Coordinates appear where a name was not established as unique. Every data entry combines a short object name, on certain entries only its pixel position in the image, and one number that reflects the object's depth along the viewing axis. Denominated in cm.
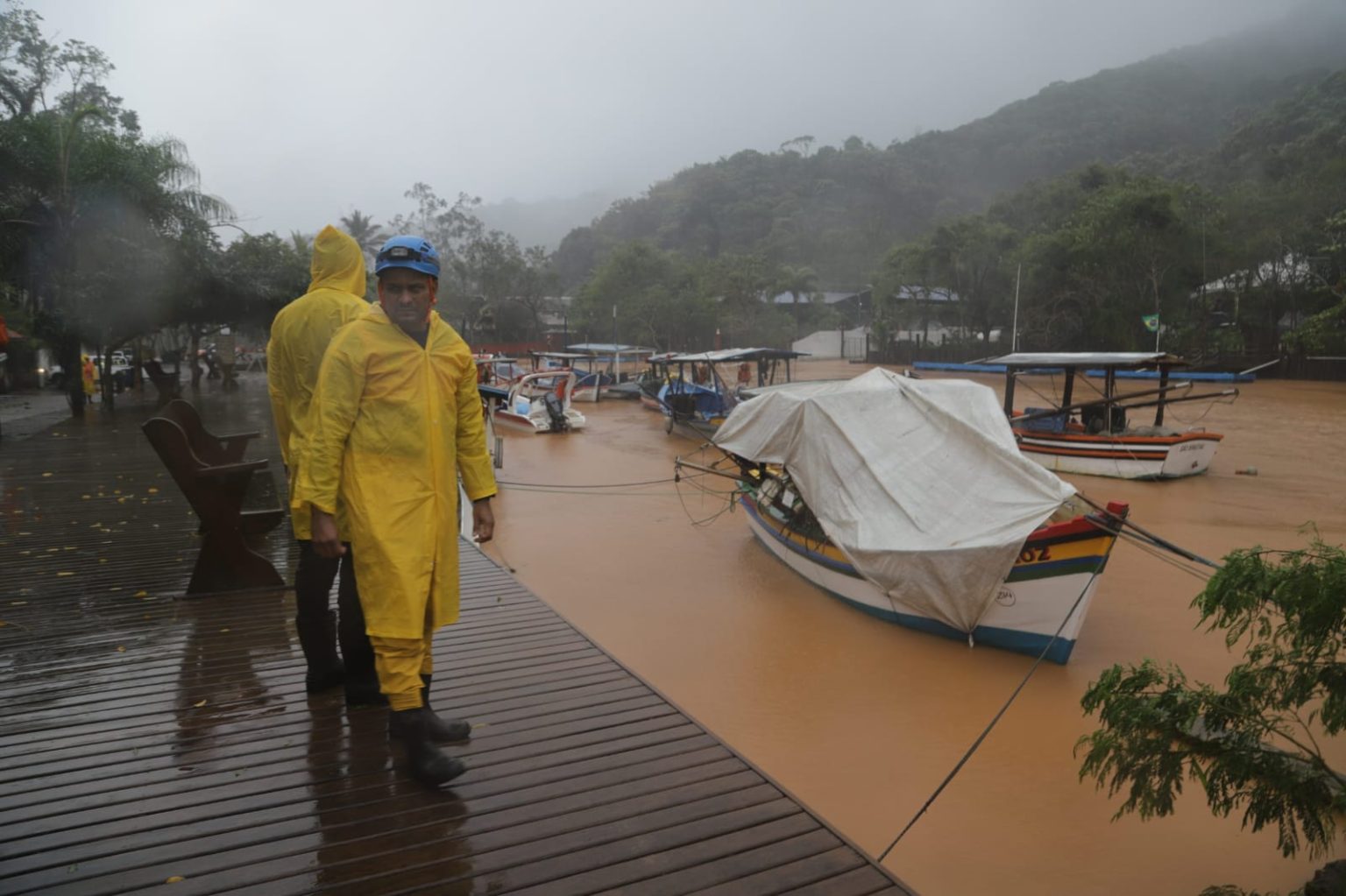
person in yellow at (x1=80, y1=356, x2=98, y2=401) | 2148
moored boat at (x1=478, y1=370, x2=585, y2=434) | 2344
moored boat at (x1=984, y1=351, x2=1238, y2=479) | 1523
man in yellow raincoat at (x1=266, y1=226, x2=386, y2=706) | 343
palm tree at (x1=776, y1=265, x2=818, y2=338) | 4706
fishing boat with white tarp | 689
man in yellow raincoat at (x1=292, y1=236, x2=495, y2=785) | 278
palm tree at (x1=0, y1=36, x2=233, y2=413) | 1614
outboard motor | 2353
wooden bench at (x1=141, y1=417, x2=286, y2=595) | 461
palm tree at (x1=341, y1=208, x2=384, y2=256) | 5981
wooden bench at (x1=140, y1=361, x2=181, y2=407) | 1897
